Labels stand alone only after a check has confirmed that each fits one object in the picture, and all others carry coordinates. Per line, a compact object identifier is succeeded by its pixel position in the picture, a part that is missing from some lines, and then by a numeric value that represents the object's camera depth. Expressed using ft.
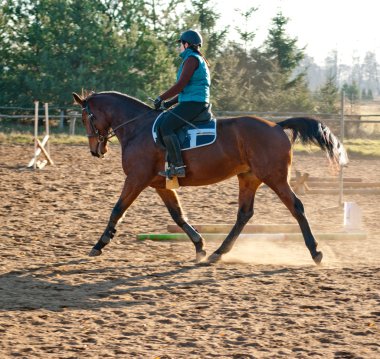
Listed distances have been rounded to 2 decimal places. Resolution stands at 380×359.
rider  53.83
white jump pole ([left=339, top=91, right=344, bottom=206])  83.56
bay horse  54.24
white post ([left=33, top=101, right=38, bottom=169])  116.98
